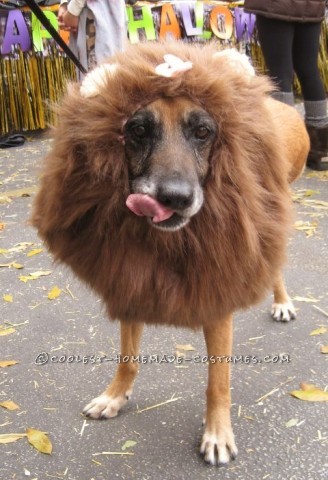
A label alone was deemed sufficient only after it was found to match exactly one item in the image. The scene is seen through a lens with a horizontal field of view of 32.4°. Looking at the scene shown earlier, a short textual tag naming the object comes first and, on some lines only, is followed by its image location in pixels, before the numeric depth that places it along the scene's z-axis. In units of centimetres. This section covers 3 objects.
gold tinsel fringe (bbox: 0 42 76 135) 564
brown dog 141
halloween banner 561
